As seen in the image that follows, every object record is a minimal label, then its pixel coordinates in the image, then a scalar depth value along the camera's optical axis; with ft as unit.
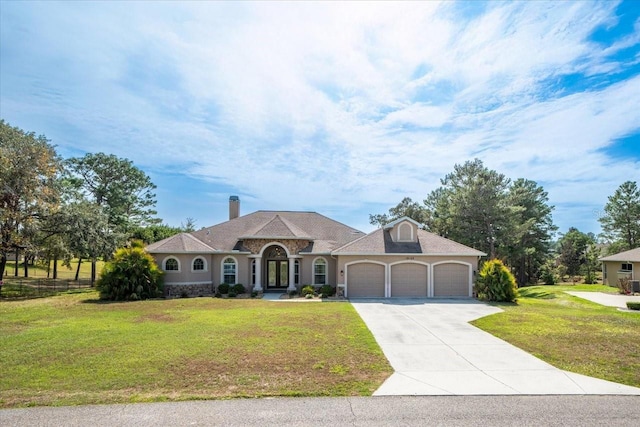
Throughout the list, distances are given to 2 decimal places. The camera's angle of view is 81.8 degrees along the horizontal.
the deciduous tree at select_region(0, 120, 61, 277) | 70.14
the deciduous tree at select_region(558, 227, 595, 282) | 156.66
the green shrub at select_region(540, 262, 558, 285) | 125.68
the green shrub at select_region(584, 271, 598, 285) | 130.95
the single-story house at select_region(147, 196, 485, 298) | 72.74
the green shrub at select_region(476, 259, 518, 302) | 66.44
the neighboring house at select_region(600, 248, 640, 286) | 96.68
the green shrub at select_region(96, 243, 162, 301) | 68.13
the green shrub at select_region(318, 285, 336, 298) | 72.95
